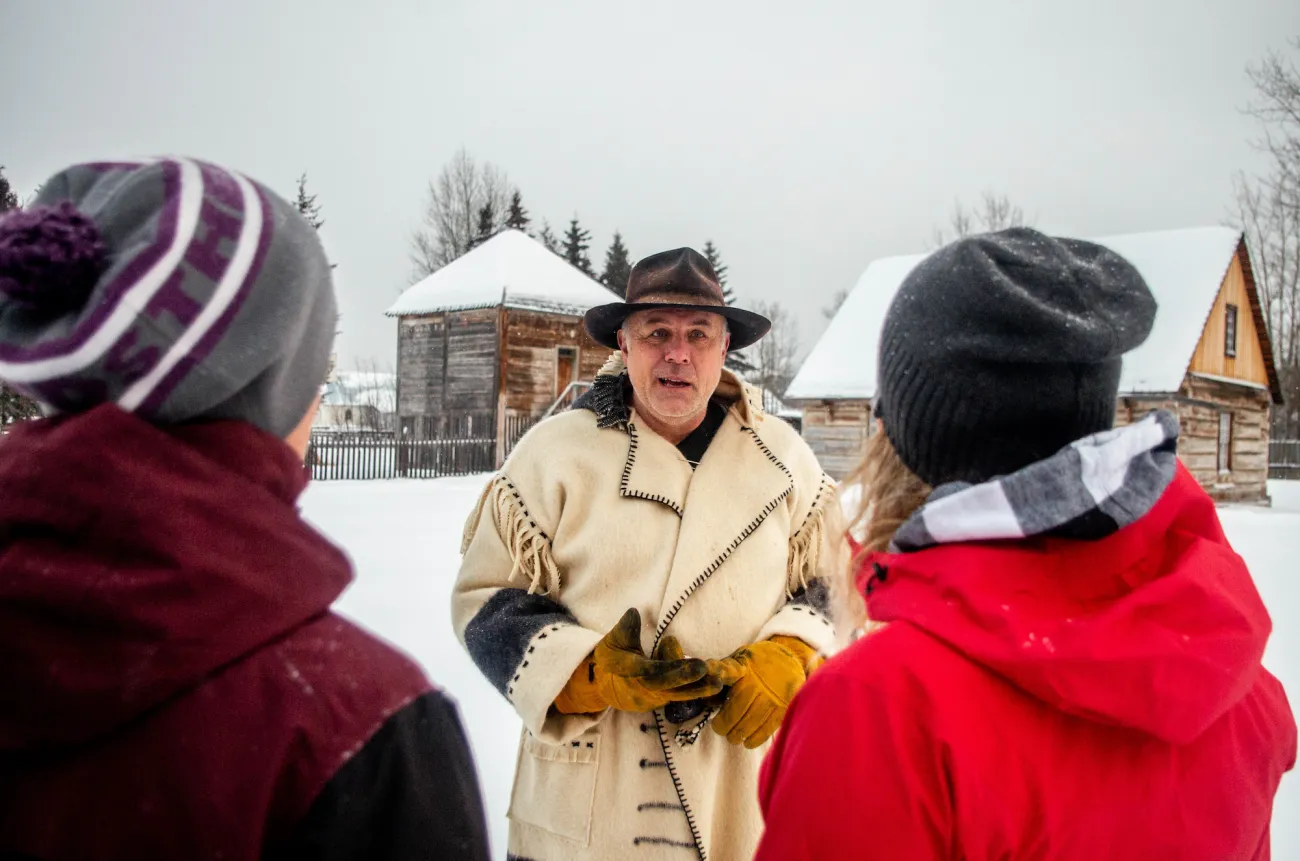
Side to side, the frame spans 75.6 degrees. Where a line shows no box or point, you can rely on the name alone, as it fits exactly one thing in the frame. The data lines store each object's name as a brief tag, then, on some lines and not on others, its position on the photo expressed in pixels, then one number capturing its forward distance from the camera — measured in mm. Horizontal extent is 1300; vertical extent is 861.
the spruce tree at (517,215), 37250
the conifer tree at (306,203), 37469
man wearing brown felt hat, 2037
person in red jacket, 958
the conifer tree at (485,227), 35062
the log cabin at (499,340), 21109
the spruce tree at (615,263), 38625
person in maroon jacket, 786
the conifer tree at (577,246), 40125
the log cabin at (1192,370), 17344
